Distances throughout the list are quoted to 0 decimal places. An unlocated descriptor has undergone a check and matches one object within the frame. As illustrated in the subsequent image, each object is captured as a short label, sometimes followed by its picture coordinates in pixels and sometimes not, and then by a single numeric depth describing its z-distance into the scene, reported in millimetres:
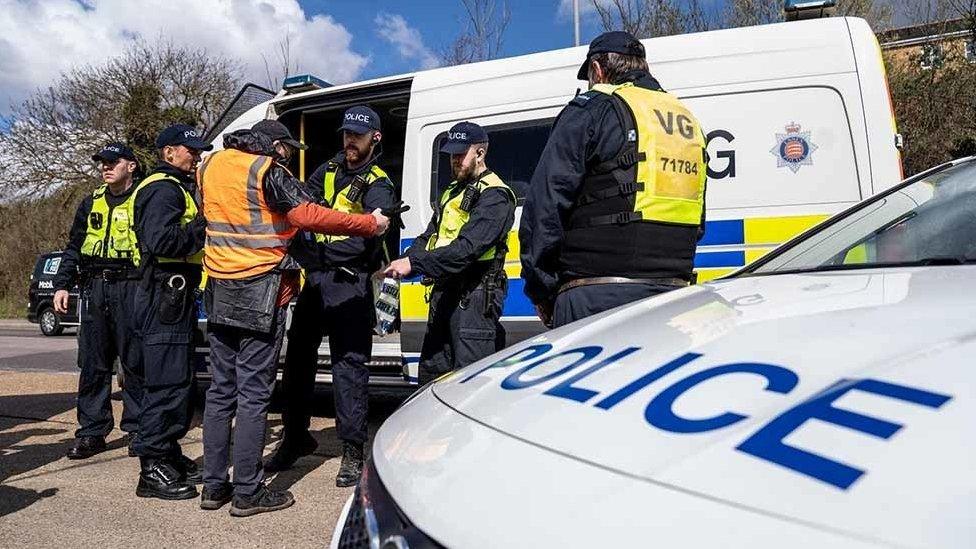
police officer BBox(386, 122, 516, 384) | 3334
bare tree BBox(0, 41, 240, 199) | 20641
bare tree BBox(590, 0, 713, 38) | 12594
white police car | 794
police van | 3719
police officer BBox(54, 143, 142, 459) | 4168
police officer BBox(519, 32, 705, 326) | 2377
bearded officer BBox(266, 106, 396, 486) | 3662
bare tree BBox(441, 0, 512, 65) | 14445
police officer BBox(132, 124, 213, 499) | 3447
